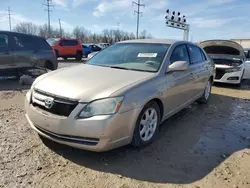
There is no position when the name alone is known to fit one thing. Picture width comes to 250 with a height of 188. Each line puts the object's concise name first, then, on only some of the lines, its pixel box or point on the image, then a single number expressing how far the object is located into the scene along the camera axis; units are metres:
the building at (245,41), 45.78
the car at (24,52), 7.44
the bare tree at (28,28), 75.88
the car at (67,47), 17.87
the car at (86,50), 23.33
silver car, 2.66
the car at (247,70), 8.94
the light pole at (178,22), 22.69
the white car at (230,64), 8.09
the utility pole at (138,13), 45.00
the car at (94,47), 25.87
